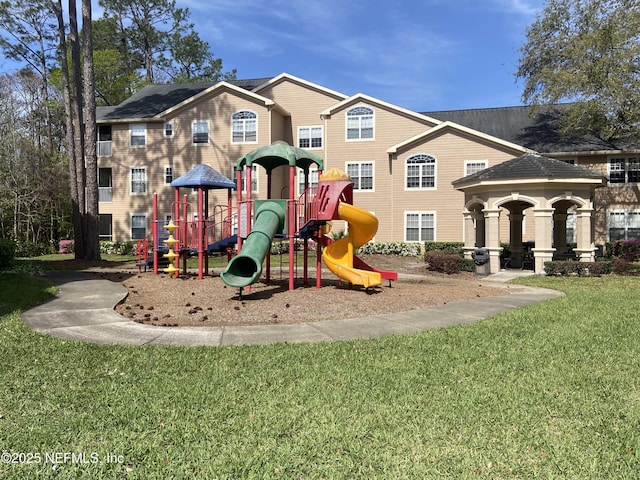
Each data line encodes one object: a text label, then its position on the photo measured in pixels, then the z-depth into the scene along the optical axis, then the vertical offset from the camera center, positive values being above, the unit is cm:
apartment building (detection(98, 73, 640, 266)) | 2469 +506
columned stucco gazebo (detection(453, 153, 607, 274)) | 1642 +142
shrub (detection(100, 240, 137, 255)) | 2686 -94
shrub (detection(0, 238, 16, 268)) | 1422 -67
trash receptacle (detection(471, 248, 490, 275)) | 1675 -124
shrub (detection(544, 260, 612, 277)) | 1552 -145
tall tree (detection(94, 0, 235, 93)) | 4825 +2241
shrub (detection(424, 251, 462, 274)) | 1723 -132
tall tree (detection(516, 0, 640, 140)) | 2103 +819
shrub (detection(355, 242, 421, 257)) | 2460 -108
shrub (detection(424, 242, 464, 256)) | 2365 -90
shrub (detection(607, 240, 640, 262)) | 1786 -100
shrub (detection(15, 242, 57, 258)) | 2572 -101
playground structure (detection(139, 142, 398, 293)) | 1043 +23
